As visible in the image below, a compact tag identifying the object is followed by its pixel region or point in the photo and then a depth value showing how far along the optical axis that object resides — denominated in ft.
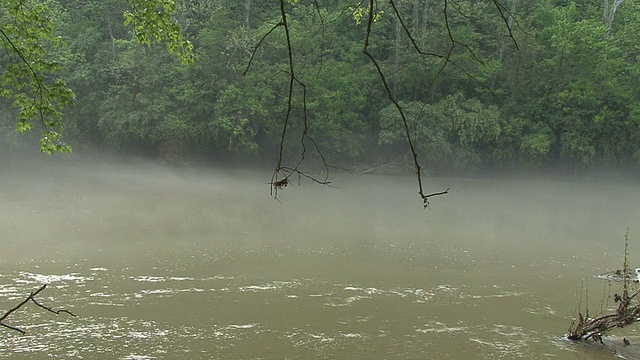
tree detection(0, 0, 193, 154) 18.22
